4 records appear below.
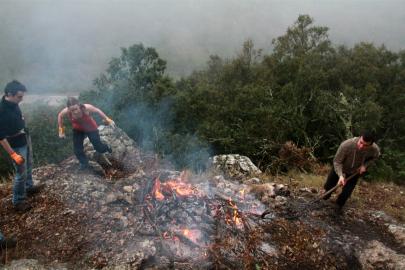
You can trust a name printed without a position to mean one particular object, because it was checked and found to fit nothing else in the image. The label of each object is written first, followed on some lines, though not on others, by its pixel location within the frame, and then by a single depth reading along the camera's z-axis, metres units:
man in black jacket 4.87
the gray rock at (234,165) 8.22
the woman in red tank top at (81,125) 6.07
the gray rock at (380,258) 5.08
